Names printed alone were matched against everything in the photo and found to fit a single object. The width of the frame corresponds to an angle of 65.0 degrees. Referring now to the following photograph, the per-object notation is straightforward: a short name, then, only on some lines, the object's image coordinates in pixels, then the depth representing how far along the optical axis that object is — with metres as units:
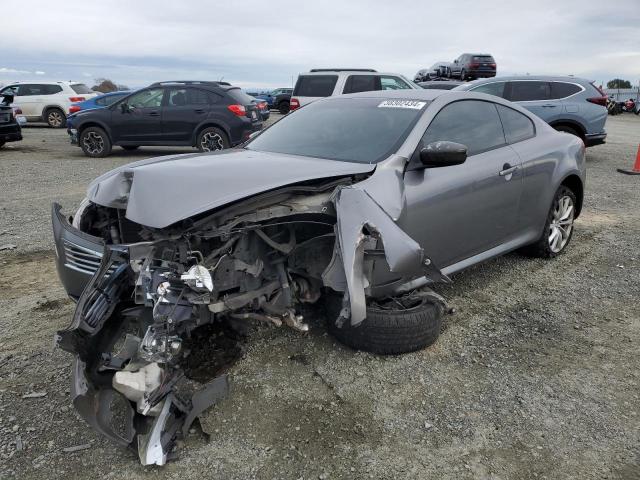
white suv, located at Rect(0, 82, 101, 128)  18.00
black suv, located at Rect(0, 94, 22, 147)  11.78
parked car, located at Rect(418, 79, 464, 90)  14.50
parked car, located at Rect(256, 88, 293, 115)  28.50
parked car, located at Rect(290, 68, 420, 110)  11.52
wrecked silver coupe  2.34
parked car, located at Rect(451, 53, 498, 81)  22.64
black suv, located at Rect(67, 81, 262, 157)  10.88
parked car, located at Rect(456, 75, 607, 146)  9.82
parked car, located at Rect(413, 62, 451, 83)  25.03
